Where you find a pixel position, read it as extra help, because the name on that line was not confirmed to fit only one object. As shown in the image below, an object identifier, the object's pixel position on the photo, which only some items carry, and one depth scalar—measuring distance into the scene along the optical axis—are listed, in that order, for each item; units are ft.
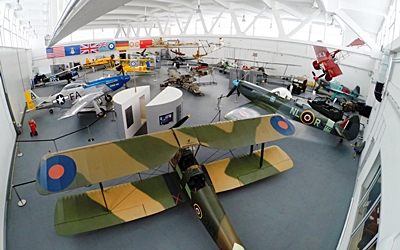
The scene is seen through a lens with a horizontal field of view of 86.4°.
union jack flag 94.76
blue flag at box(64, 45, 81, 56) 88.79
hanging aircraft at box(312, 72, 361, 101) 47.73
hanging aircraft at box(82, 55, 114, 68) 78.02
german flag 105.09
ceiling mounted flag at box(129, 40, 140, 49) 112.16
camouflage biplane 14.39
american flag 84.46
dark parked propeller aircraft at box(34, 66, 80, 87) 62.90
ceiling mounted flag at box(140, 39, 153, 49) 111.34
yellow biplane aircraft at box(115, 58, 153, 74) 67.92
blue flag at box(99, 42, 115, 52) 100.17
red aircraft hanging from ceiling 42.70
